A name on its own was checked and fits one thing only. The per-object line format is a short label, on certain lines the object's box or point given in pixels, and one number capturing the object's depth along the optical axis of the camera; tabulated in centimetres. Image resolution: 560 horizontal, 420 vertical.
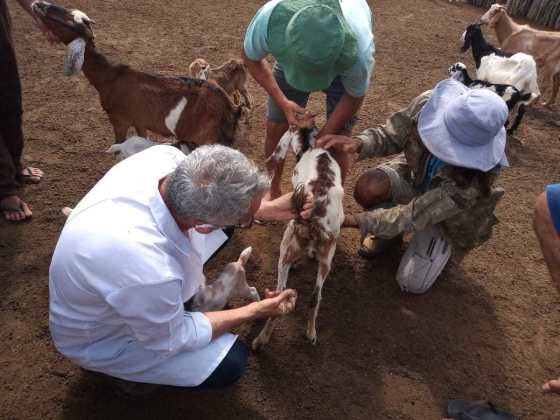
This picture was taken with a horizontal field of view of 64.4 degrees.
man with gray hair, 185
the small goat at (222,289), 278
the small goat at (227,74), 493
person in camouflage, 296
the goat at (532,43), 649
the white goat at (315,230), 294
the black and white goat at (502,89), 476
